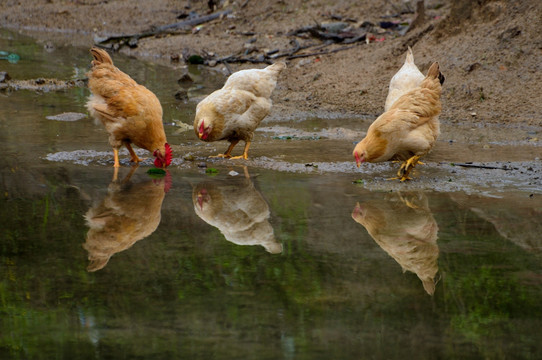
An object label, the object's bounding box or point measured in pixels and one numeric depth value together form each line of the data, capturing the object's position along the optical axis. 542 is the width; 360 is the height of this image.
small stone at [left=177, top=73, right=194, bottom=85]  25.47
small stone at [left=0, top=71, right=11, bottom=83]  22.68
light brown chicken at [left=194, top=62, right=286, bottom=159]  14.53
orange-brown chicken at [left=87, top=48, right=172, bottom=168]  13.36
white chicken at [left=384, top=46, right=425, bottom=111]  15.78
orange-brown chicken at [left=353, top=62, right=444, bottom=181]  12.52
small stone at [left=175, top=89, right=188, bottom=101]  22.06
